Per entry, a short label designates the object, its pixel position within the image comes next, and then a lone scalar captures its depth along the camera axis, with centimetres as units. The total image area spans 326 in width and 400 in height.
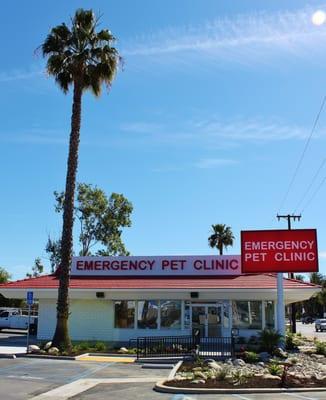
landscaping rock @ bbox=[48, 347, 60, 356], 2431
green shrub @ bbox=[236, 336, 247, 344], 2912
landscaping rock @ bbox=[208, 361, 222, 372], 1770
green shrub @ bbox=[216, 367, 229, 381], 1602
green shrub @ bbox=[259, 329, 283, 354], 2510
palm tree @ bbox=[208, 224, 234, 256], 7431
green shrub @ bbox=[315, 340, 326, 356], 2527
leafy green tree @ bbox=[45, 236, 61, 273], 6481
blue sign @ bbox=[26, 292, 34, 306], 2522
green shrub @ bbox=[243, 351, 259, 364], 2205
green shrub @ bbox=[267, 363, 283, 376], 1723
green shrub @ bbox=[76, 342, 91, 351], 2617
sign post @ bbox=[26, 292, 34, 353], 2522
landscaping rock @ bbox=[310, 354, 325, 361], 2355
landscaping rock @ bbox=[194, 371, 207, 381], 1631
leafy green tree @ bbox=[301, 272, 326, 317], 10600
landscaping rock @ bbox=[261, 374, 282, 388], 1527
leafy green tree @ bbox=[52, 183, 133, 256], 5897
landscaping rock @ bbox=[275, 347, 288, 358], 2342
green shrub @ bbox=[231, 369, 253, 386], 1556
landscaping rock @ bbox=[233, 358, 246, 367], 2002
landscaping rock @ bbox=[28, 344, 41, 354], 2459
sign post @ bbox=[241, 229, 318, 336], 2823
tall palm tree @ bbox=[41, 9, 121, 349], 2800
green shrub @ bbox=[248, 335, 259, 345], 2808
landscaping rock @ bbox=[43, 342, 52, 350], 2529
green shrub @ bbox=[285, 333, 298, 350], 2785
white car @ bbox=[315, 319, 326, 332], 6931
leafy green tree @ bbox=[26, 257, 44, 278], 7745
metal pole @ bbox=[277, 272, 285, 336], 2812
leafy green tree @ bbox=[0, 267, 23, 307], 7014
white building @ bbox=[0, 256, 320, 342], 3228
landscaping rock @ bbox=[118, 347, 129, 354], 2566
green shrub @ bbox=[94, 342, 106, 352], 2620
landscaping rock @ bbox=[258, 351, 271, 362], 2263
